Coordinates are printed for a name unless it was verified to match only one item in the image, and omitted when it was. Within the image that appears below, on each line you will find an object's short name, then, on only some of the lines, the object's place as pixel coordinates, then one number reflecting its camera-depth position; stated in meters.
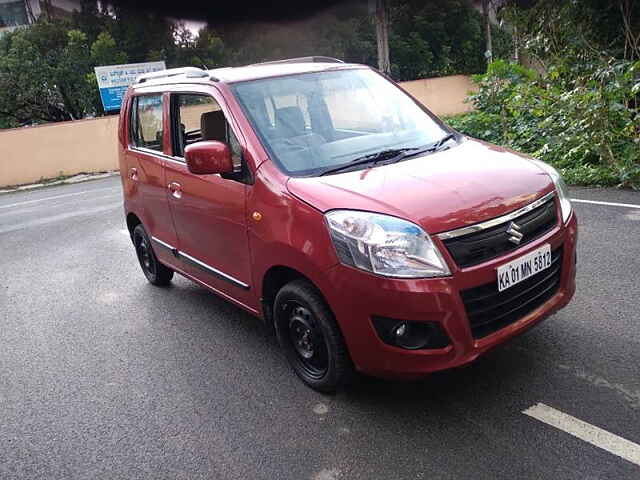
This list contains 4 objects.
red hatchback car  2.91
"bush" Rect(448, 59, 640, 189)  7.76
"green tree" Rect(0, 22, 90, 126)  23.52
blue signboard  22.48
